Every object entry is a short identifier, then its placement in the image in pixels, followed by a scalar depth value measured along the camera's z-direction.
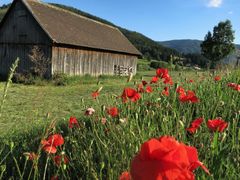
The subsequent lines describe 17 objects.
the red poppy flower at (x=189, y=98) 1.58
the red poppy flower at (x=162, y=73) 2.20
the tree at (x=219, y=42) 35.57
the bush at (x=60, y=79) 11.61
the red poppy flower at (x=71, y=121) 1.87
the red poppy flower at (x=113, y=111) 1.75
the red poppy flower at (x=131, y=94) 1.69
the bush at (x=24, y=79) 11.23
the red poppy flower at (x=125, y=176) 0.61
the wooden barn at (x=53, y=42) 12.43
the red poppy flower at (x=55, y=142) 1.29
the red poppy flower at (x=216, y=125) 1.19
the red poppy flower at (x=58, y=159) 1.40
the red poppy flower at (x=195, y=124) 1.34
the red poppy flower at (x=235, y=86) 1.94
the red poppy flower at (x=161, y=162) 0.45
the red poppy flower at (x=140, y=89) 2.17
